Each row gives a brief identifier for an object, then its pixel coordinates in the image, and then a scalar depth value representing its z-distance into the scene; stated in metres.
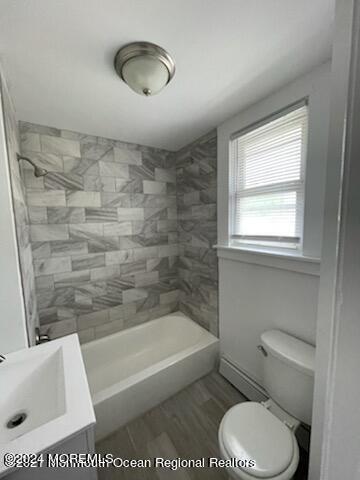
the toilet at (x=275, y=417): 0.90
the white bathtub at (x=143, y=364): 1.45
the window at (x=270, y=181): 1.29
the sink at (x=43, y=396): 0.66
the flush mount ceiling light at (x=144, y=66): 0.95
